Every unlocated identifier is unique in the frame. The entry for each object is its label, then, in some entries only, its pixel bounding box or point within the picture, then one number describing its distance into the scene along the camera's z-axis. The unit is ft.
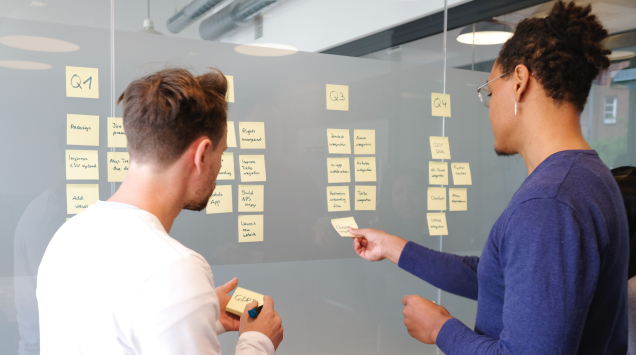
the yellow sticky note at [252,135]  5.99
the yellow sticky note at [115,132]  5.31
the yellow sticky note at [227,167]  5.87
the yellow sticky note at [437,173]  7.34
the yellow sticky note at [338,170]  6.54
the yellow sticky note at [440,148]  7.36
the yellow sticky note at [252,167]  5.99
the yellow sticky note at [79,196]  5.18
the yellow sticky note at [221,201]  5.83
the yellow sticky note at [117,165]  5.34
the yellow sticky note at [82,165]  5.16
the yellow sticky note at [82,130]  5.15
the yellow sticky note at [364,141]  6.72
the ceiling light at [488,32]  7.80
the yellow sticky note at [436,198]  7.36
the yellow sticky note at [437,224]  7.36
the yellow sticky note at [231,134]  5.90
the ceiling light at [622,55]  8.71
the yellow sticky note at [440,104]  7.34
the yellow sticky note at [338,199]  6.55
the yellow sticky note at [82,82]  5.16
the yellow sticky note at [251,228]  6.01
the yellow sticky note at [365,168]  6.74
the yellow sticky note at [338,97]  6.56
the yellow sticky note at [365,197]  6.75
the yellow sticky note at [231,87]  5.88
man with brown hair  2.59
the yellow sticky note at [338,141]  6.54
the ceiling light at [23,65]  4.92
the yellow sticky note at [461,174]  7.53
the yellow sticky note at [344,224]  5.70
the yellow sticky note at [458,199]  7.51
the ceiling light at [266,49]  6.01
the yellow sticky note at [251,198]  6.00
